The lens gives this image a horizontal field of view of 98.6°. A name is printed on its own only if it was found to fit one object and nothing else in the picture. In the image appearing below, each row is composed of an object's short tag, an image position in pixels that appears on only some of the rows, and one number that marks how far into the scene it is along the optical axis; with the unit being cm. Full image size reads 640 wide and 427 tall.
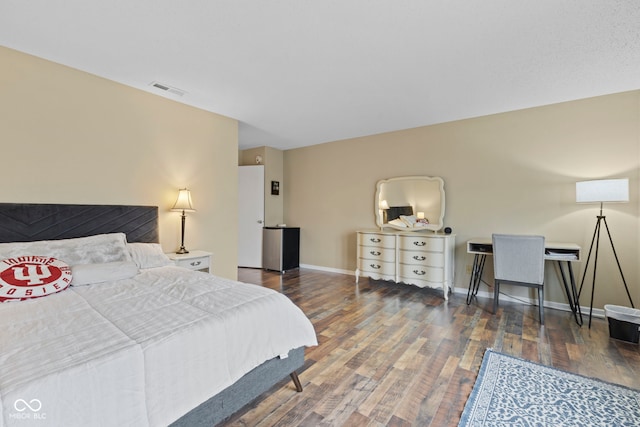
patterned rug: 153
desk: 291
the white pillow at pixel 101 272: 199
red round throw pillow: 169
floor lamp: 266
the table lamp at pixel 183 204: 325
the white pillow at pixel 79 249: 209
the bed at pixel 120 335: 95
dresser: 367
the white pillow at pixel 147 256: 261
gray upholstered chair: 288
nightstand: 298
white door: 551
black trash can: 243
